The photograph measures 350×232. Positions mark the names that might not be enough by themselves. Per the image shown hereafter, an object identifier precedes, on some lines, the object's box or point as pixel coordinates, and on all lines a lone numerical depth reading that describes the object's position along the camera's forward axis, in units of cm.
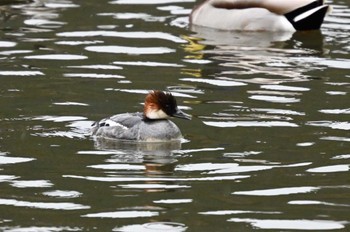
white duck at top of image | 1967
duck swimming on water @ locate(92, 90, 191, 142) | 1298
